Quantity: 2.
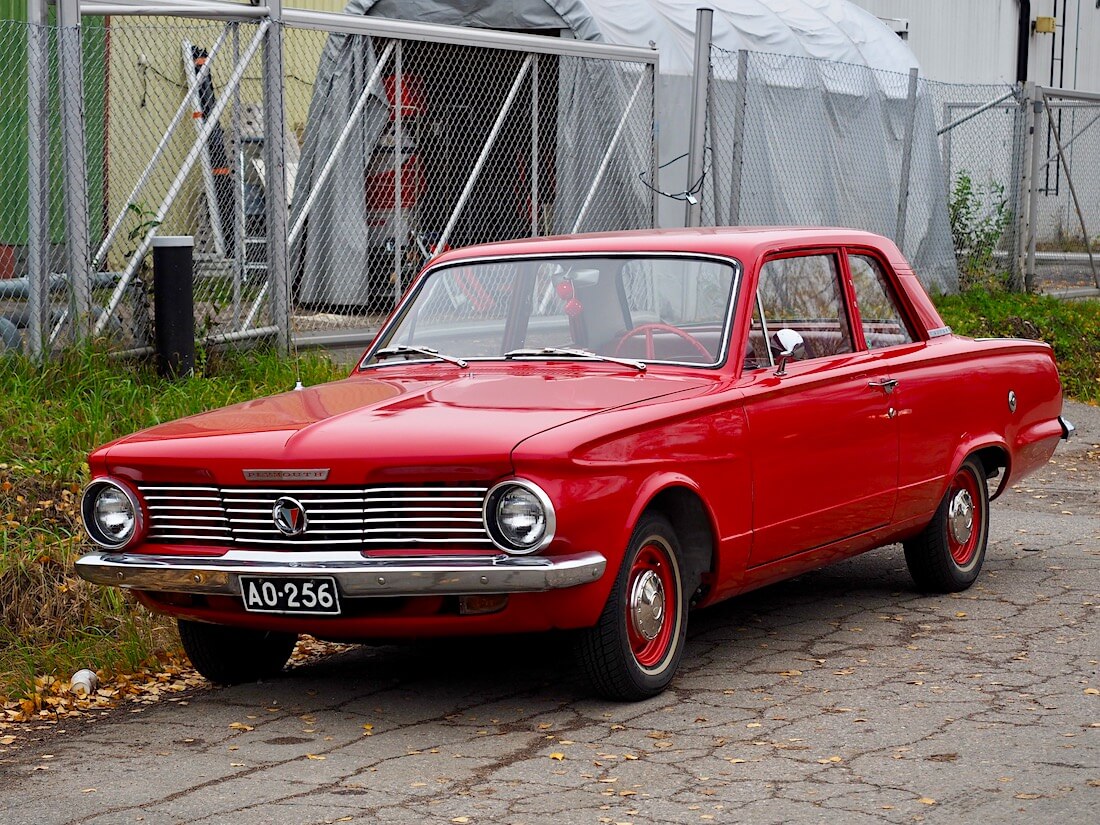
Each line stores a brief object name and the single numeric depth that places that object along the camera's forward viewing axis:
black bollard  9.19
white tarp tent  12.32
